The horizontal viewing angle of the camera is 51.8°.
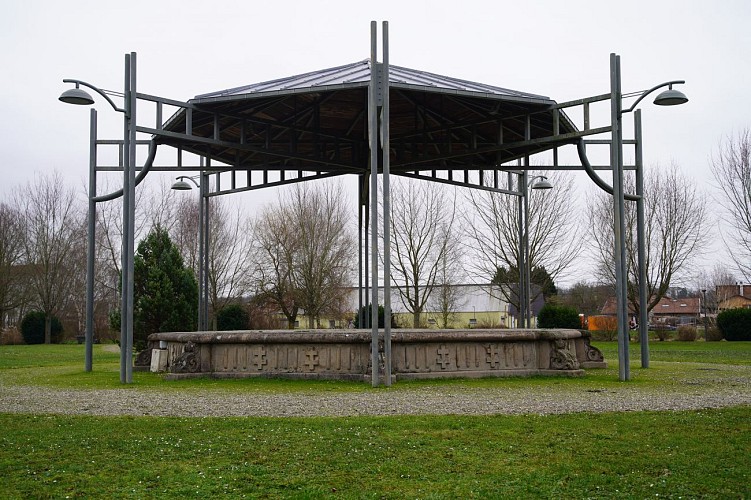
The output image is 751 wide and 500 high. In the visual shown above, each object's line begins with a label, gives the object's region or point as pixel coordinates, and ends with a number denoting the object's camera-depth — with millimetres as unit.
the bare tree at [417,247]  40219
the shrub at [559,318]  33500
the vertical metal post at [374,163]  13305
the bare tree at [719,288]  67812
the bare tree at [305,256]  42156
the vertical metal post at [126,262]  14344
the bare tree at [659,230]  39188
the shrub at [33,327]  46562
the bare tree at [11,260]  48156
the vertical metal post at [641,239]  17922
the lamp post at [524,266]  19703
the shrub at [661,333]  41688
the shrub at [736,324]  38375
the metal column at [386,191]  13297
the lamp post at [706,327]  40347
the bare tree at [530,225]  35969
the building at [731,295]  64875
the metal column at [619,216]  14394
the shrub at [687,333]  40219
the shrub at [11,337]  46906
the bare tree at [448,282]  40906
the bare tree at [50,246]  50438
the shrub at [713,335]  39406
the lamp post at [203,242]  18859
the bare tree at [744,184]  32031
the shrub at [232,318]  35031
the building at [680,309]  90938
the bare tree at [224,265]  44219
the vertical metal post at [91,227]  17172
